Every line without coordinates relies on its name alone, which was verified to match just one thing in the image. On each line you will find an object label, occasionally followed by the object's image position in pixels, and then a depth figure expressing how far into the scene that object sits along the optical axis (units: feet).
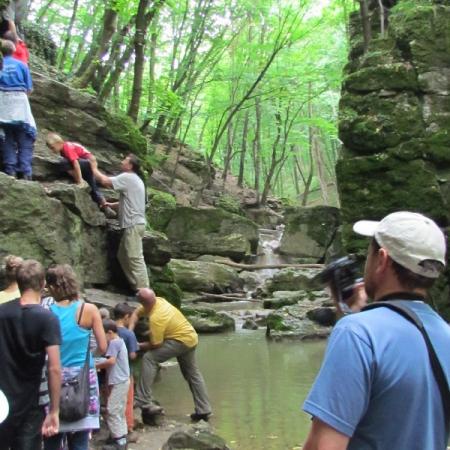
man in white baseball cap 5.63
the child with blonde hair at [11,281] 14.34
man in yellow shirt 25.18
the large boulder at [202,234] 78.12
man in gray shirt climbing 31.92
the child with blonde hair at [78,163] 33.27
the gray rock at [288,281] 66.64
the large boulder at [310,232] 85.35
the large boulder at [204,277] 63.41
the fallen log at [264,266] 74.94
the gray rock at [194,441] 20.39
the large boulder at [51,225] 26.03
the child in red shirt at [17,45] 29.86
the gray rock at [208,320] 48.34
